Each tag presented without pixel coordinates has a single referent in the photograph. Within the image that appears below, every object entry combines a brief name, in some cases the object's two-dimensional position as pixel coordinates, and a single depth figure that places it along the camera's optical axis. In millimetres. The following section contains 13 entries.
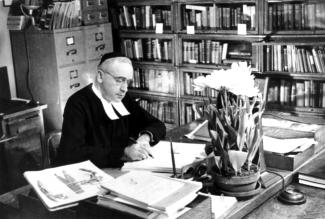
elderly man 2490
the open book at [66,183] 1610
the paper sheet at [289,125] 2385
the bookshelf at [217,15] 4148
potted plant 1696
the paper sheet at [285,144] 2121
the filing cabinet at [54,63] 4531
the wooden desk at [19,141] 3989
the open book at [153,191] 1359
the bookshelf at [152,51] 4730
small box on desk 2033
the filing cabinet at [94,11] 4781
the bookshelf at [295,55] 3879
